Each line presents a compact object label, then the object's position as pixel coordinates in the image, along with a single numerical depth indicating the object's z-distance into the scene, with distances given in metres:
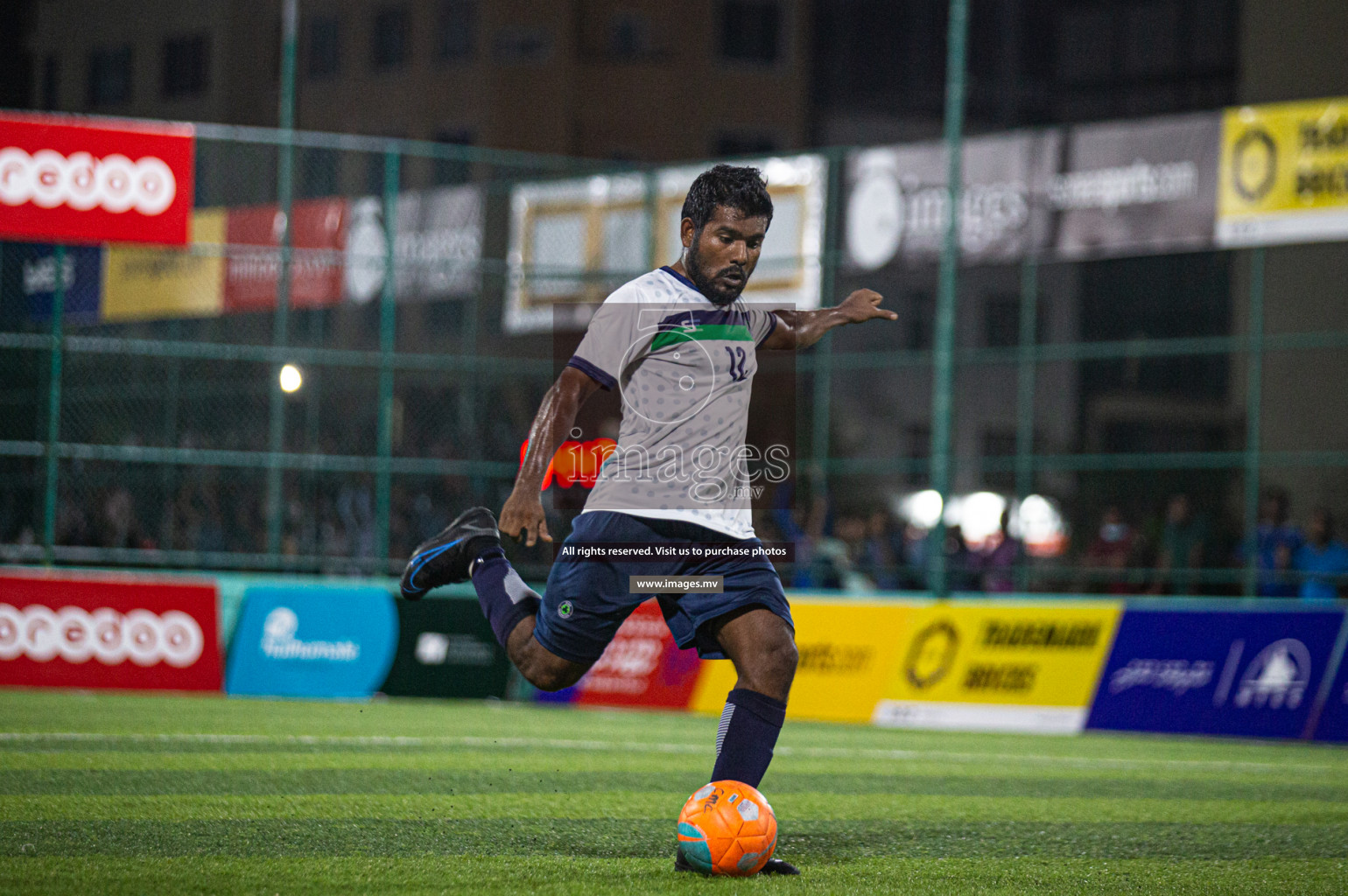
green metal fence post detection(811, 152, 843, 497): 19.11
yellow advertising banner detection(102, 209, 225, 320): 23.81
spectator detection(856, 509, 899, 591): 19.47
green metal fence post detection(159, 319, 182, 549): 17.81
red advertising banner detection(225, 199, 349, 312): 22.64
